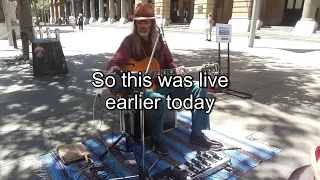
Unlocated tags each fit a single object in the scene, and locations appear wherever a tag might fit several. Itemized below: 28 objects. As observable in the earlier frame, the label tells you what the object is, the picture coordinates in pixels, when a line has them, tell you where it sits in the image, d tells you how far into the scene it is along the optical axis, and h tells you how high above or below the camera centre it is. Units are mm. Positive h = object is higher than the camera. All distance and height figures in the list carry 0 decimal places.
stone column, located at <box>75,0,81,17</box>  52500 +3482
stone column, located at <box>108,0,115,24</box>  36688 +1876
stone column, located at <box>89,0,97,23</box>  43719 +2027
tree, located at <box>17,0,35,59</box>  8500 +88
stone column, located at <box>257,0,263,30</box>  18758 +388
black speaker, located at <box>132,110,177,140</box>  3000 -1141
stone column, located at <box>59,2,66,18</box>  61206 +3006
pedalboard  2581 -1382
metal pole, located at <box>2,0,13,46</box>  12961 +64
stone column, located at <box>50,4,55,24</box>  69144 +2561
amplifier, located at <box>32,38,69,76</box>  6793 -835
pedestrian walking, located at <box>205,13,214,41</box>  15102 +237
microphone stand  2363 -826
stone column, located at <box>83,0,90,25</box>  46881 +2480
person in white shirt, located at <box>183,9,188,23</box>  29692 +1403
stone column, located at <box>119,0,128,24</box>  33375 +1492
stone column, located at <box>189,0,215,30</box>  21422 +1290
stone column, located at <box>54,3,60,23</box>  64938 +3486
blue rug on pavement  2723 -1438
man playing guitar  2951 -417
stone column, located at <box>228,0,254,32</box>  18156 +955
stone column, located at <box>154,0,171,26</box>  26062 +1862
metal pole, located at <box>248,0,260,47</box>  11383 +318
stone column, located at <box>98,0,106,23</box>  40125 +2035
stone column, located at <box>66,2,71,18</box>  57162 +3139
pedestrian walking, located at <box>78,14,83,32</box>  26059 +303
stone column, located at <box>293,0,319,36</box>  15005 +543
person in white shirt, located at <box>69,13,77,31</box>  27581 +343
